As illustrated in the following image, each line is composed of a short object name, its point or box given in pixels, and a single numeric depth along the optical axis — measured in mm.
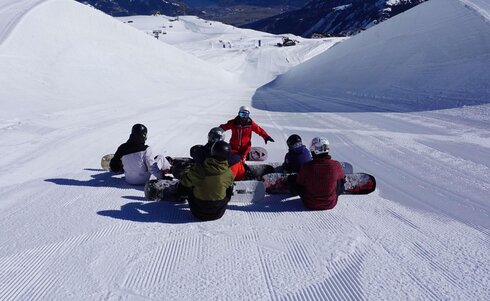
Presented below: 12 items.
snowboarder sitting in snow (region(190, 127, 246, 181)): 5039
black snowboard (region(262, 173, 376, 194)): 5488
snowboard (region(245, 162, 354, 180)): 6105
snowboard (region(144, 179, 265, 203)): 5172
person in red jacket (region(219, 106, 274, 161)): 7231
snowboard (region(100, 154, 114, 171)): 6570
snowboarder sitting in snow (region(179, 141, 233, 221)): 4570
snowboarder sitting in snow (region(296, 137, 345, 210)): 4891
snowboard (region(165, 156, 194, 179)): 5965
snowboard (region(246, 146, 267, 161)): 7590
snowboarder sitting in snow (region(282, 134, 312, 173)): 5988
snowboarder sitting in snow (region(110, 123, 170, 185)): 5758
